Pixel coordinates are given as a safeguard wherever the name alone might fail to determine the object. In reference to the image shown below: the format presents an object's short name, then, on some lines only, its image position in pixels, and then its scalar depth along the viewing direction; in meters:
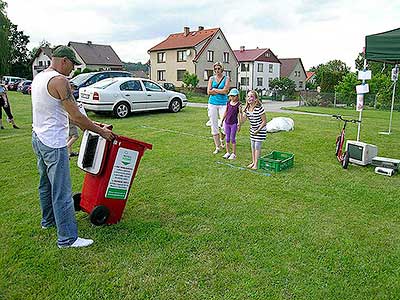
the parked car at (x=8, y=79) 37.17
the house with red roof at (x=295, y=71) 59.97
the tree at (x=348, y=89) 24.88
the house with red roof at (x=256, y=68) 51.12
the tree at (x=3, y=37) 40.88
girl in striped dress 5.75
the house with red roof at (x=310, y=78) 65.70
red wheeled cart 3.43
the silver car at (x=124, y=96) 11.80
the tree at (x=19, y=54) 55.13
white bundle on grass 9.82
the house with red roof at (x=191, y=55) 41.19
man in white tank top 2.97
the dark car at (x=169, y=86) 28.48
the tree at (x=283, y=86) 43.10
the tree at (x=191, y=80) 35.88
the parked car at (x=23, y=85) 31.30
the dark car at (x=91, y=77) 14.74
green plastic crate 5.78
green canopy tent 6.07
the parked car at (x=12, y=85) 35.62
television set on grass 6.15
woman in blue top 6.58
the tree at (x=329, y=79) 35.22
